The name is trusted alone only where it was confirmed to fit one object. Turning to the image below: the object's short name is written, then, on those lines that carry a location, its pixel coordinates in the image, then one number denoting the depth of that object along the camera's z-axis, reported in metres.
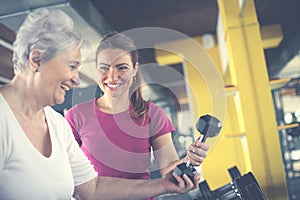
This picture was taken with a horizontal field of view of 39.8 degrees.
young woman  0.99
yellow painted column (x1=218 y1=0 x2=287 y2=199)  2.20
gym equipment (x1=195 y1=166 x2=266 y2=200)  1.04
